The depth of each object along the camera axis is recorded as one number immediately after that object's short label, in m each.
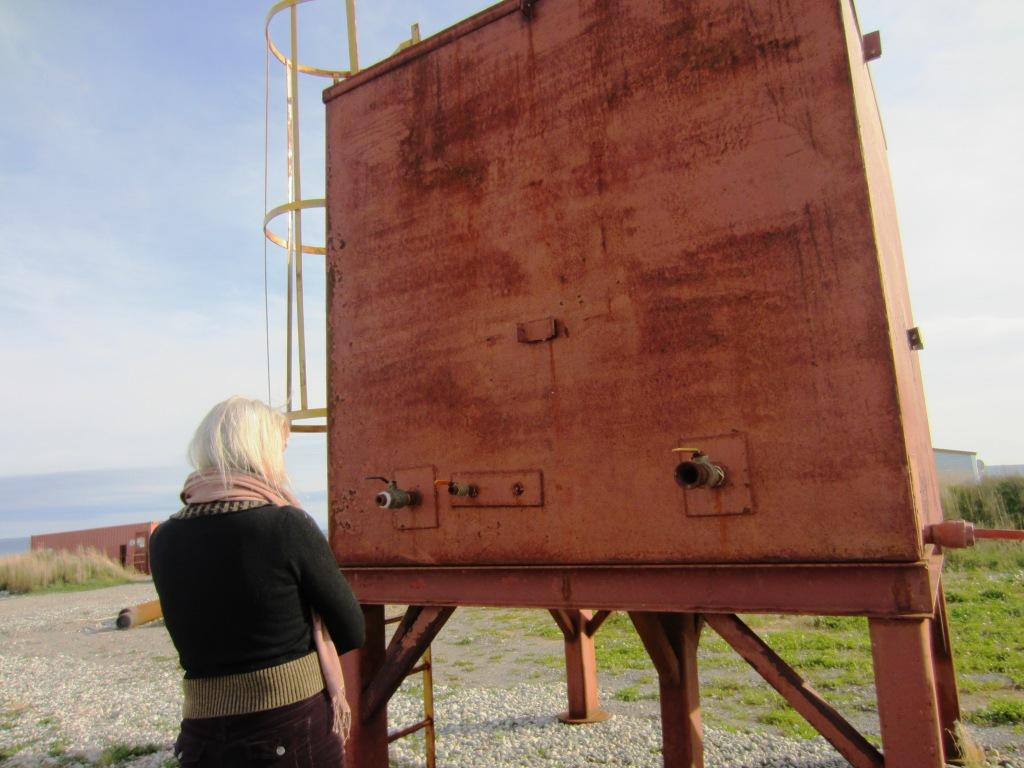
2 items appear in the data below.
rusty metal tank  2.69
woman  2.00
